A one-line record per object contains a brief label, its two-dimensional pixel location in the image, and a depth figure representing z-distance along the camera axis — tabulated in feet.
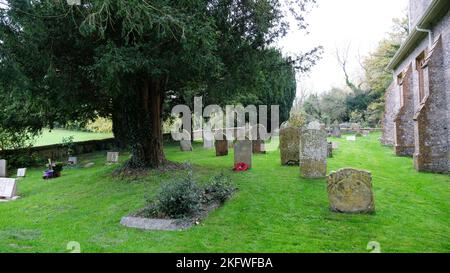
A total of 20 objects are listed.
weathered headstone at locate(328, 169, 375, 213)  21.36
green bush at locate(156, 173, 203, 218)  21.25
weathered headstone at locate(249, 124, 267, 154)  55.06
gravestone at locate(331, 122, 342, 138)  89.02
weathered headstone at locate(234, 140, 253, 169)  39.27
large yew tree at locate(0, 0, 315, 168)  24.67
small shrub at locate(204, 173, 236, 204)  25.39
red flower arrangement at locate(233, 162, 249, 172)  38.84
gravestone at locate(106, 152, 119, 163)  55.31
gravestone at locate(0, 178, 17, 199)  31.68
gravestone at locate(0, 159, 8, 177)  47.52
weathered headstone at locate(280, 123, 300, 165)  40.40
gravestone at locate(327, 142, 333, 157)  48.75
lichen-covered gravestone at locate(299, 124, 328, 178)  32.17
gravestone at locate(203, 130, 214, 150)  69.82
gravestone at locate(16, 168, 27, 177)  47.40
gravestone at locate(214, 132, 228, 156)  54.39
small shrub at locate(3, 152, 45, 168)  56.54
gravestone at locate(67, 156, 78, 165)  56.70
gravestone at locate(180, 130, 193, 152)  66.54
